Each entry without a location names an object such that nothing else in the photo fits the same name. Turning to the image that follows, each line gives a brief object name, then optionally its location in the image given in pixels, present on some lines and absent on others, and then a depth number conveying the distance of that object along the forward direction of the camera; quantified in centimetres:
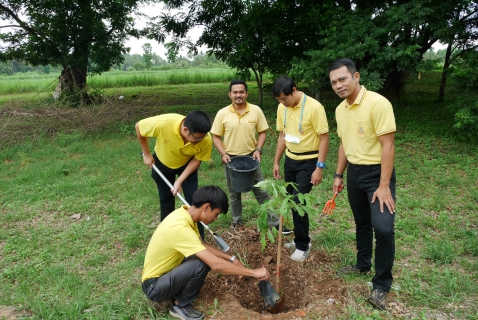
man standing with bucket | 357
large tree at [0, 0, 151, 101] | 997
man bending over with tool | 292
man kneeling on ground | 242
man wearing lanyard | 299
